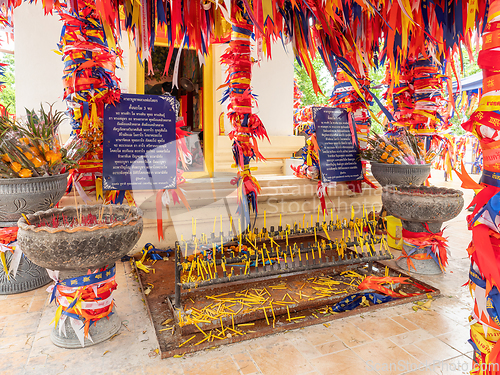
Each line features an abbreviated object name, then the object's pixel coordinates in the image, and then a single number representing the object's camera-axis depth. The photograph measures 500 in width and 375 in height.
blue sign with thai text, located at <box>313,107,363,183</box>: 3.36
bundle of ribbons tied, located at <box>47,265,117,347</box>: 1.64
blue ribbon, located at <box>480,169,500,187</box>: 0.96
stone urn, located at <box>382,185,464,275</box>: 2.46
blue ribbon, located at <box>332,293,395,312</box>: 2.01
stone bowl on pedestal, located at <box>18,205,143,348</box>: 1.48
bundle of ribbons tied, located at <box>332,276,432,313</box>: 2.03
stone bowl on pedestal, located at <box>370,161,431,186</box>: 3.11
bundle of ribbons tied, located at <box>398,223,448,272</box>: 2.58
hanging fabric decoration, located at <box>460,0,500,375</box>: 0.95
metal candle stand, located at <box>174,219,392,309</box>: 2.02
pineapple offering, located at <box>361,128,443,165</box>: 3.17
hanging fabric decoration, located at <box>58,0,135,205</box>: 2.33
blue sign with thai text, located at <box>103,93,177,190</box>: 2.48
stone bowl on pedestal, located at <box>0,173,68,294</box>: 1.99
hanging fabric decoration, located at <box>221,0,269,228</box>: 2.72
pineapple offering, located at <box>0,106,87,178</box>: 1.96
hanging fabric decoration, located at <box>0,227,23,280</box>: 2.09
